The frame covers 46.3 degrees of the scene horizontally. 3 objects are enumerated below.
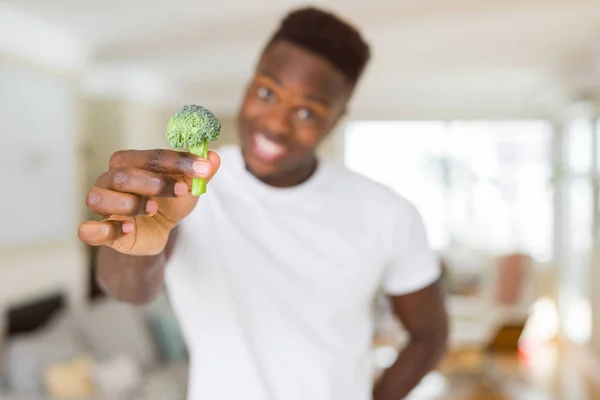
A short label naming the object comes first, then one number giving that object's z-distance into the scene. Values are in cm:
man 83
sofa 328
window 836
